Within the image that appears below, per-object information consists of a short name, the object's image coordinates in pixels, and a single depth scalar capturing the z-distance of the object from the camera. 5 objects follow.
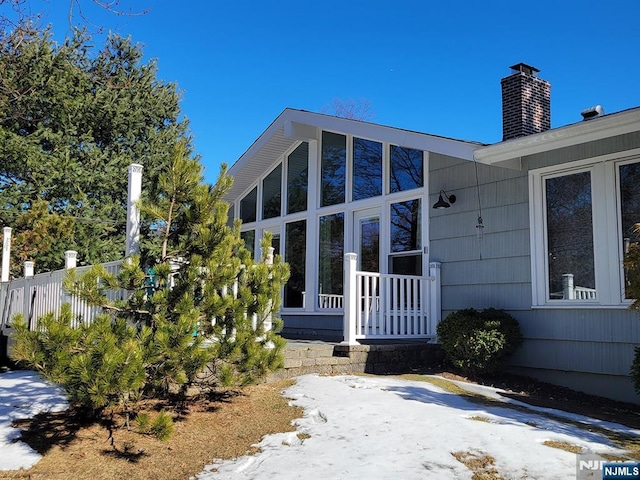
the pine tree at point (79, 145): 13.88
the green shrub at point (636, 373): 5.00
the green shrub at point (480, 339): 6.28
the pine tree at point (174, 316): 3.41
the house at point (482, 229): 6.07
